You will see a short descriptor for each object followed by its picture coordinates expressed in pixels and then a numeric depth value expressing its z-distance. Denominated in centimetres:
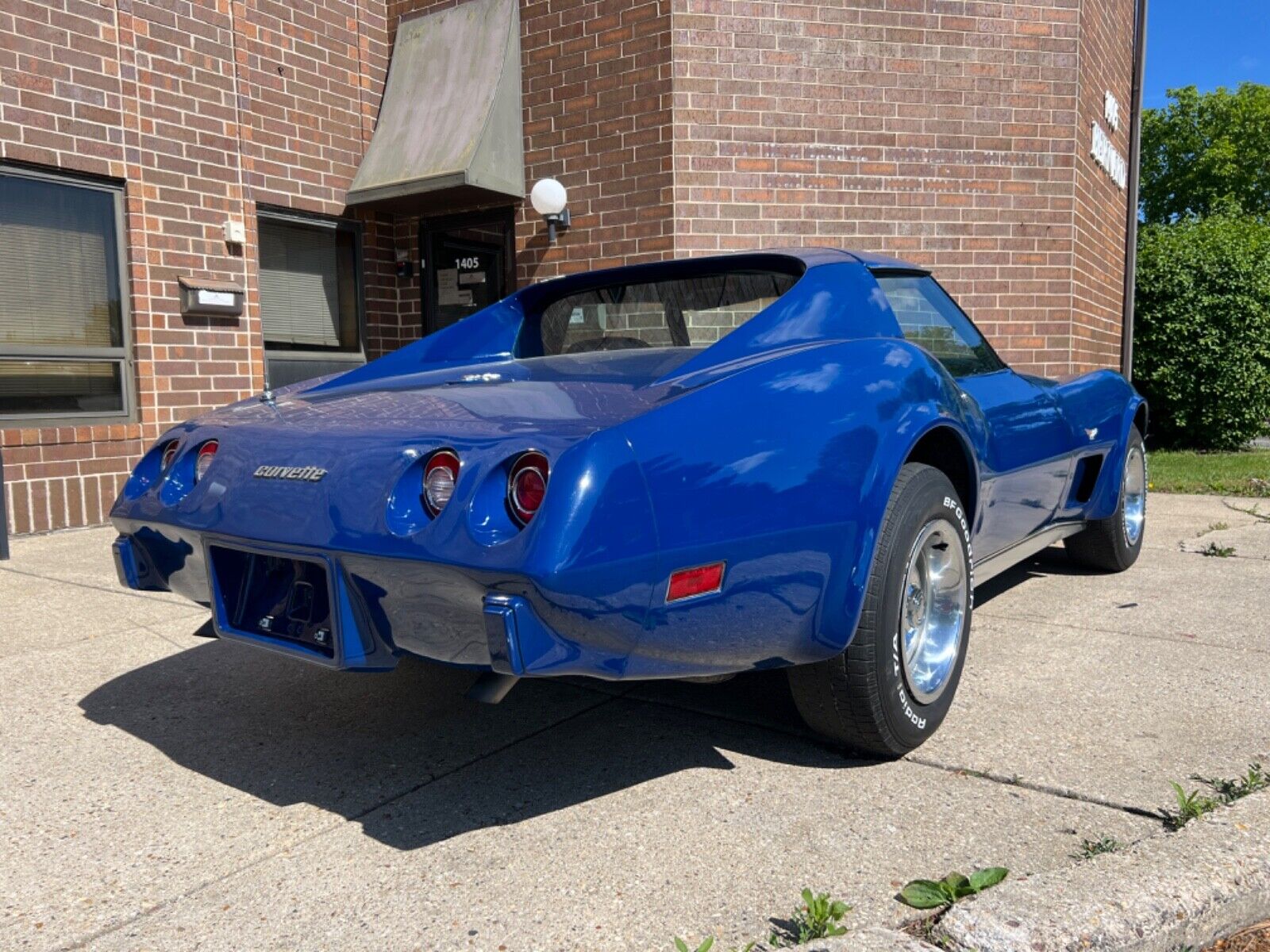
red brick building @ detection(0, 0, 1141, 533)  712
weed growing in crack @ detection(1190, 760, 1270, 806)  239
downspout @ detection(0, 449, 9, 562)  560
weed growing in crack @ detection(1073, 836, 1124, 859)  212
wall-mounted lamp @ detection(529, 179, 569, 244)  837
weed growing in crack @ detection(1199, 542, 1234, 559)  547
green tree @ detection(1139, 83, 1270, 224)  3738
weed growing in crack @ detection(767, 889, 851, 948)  185
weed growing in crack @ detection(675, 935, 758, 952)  175
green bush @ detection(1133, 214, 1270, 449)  1202
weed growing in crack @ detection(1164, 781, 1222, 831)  226
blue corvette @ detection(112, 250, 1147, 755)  202
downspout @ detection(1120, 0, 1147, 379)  1055
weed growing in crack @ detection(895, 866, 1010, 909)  196
